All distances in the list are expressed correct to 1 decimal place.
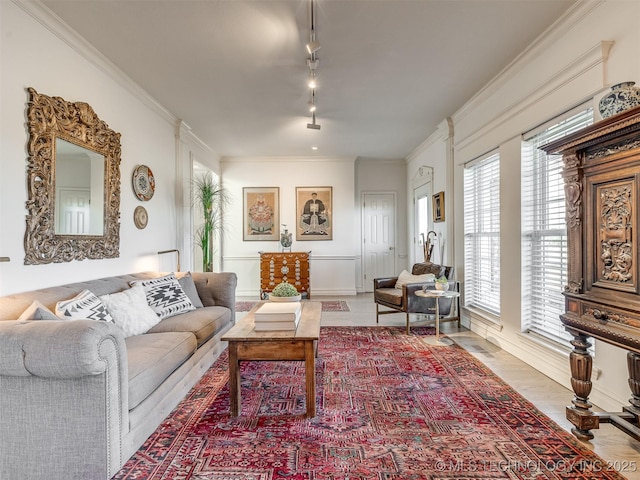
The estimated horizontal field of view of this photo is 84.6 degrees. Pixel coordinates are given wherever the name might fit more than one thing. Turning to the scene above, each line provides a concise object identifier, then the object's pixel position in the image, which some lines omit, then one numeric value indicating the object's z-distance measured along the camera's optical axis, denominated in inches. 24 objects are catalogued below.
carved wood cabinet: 63.9
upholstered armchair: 168.4
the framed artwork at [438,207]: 211.8
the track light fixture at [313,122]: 168.9
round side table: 150.8
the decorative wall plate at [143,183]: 152.1
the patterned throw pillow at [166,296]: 122.1
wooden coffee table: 87.5
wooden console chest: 258.7
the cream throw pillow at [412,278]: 178.4
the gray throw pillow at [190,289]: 141.1
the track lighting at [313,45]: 103.1
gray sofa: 59.7
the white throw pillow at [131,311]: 100.5
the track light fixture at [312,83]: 136.9
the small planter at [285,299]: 117.8
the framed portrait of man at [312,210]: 283.0
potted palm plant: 210.8
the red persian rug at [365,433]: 67.1
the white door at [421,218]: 240.8
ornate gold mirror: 96.3
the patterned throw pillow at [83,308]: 85.9
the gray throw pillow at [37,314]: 73.0
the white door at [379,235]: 301.3
